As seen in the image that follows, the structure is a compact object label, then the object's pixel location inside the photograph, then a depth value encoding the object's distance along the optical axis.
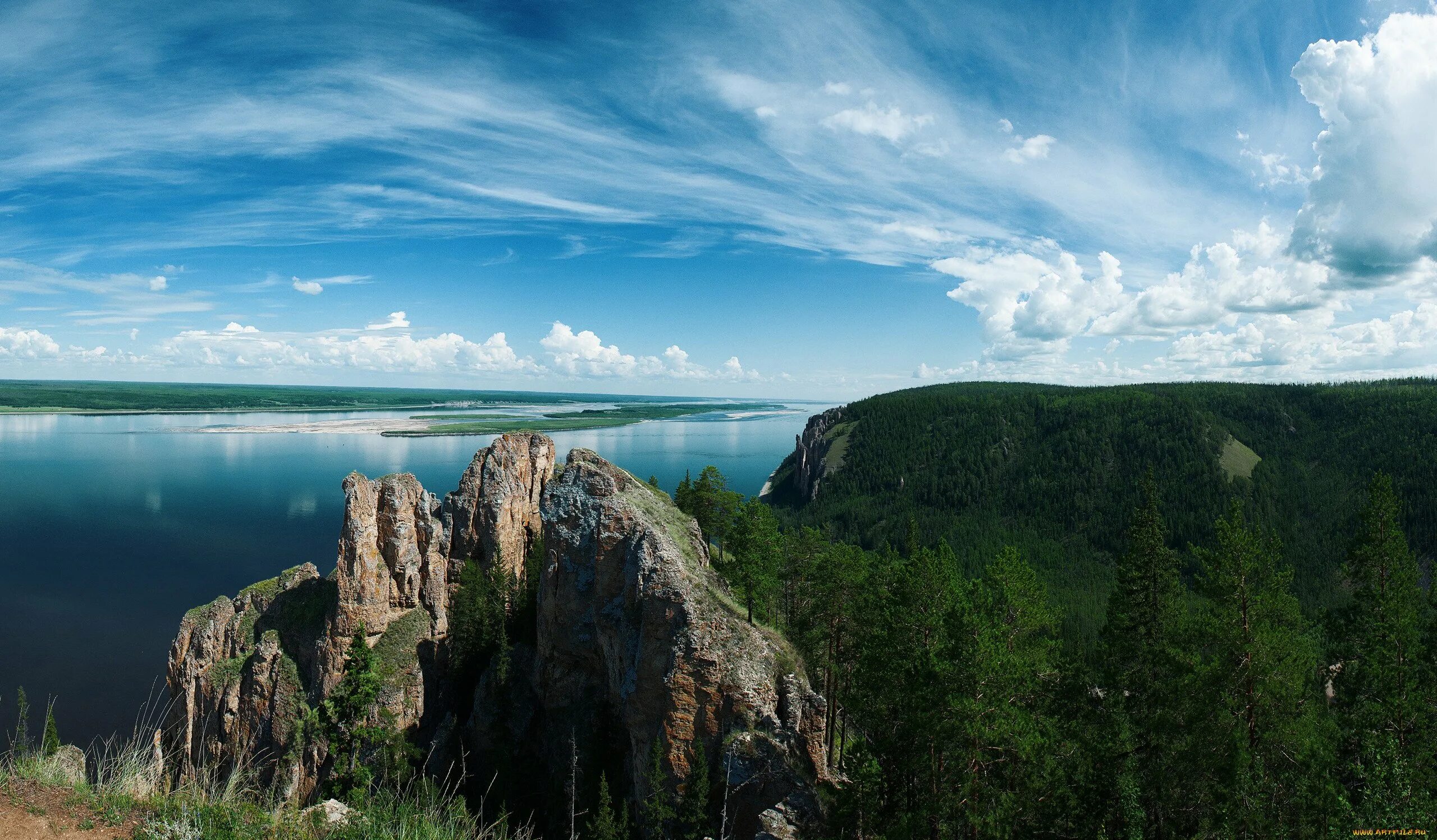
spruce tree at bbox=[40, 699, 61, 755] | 25.17
